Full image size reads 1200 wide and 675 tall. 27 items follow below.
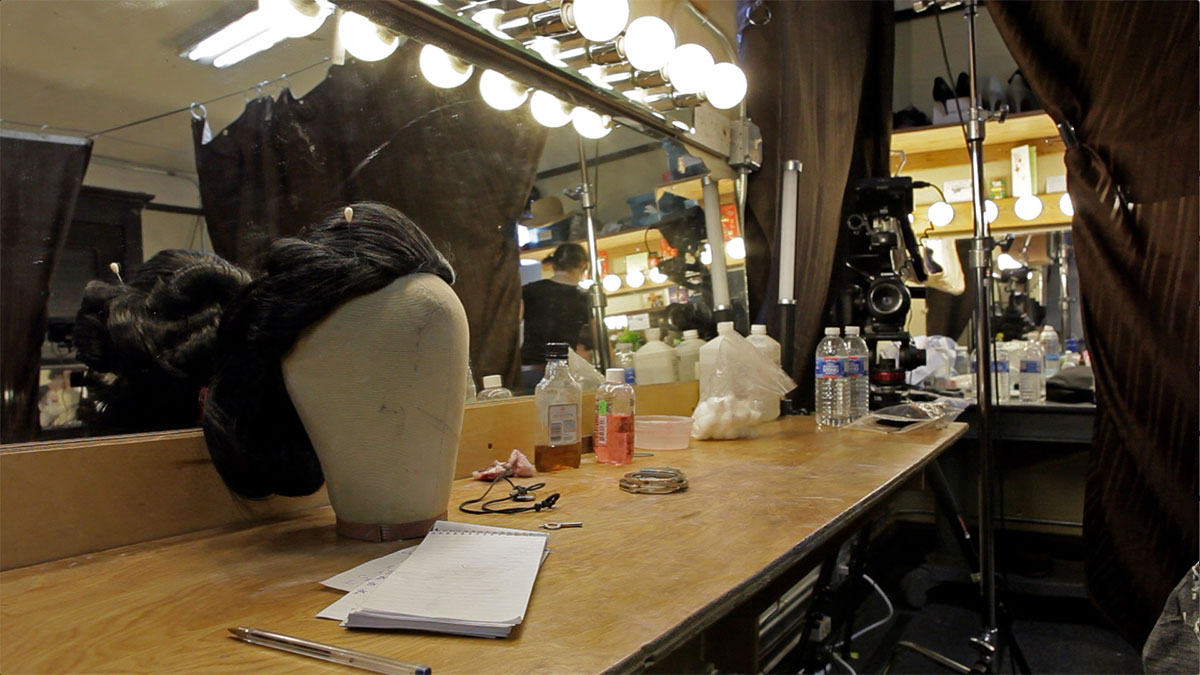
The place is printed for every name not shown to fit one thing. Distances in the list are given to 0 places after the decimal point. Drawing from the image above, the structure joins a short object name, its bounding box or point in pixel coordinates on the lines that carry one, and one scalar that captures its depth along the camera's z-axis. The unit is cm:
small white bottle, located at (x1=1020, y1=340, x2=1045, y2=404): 238
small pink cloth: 92
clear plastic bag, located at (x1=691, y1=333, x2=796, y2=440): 131
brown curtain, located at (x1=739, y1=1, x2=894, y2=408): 195
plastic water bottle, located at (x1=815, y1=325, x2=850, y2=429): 158
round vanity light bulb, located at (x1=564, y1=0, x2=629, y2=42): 126
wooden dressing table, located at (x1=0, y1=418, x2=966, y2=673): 38
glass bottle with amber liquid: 100
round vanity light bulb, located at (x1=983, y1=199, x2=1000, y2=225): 271
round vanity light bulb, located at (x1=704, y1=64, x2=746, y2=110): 172
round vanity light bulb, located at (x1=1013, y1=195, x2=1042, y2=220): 284
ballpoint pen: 34
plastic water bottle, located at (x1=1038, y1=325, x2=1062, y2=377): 279
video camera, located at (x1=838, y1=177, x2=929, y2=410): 179
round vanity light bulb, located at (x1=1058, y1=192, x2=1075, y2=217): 271
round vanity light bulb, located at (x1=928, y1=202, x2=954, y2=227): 297
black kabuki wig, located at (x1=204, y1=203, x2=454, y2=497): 56
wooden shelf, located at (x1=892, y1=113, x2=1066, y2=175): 273
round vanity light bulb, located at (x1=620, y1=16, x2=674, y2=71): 142
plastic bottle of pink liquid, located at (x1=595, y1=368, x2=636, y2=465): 106
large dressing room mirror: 64
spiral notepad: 40
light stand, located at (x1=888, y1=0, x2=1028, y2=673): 159
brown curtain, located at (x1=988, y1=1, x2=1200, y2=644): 151
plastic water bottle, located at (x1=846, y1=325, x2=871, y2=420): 164
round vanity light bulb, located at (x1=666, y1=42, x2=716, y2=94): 161
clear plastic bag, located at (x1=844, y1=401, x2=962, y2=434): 141
